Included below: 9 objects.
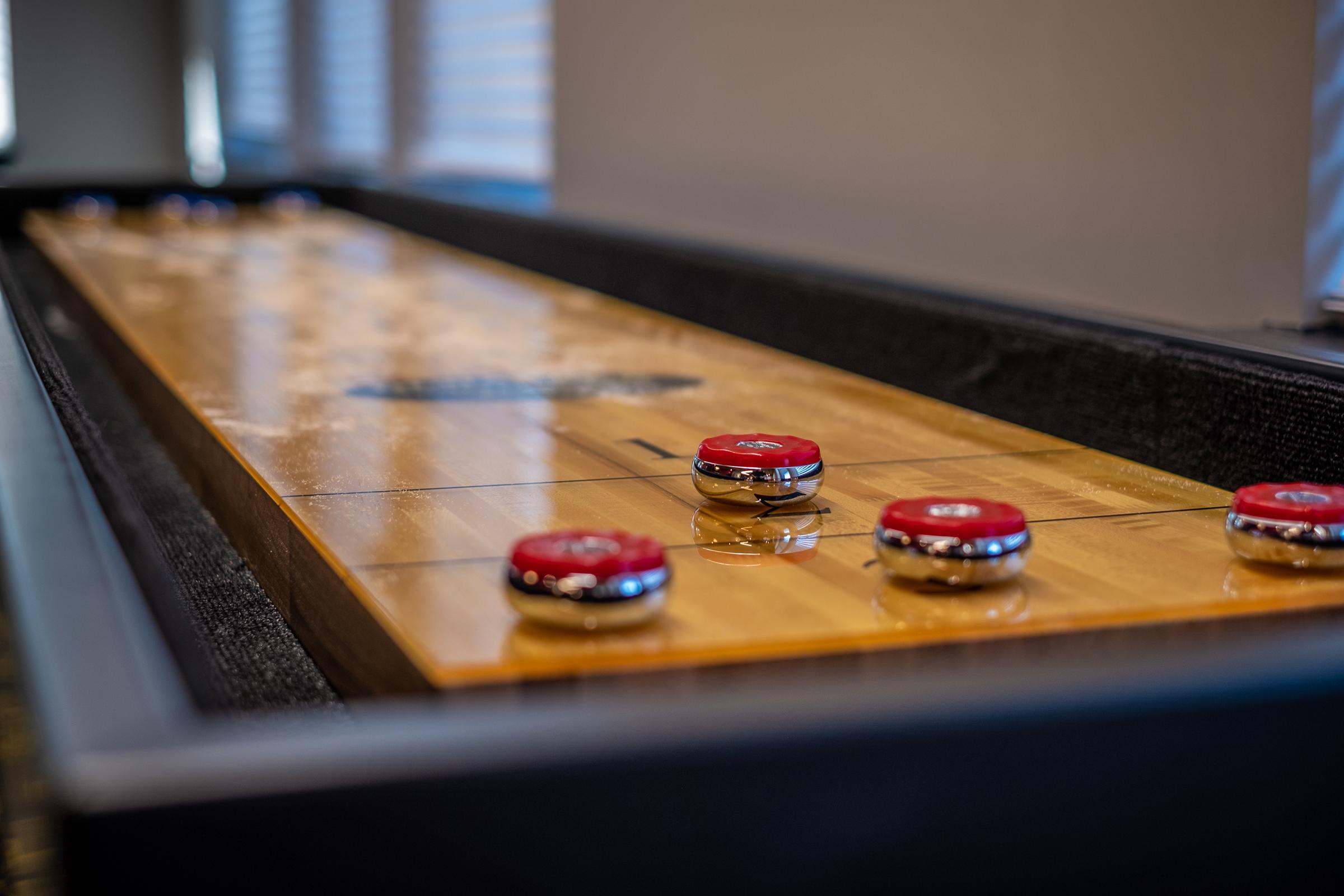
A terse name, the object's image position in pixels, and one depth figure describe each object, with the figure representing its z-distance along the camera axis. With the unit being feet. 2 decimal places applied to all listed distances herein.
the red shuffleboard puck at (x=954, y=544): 3.02
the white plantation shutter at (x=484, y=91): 15.94
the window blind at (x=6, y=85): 34.04
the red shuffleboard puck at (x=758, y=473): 3.74
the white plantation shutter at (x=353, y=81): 20.66
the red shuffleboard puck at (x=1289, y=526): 3.22
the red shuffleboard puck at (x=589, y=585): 2.70
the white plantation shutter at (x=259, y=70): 26.25
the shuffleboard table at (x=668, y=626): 1.77
